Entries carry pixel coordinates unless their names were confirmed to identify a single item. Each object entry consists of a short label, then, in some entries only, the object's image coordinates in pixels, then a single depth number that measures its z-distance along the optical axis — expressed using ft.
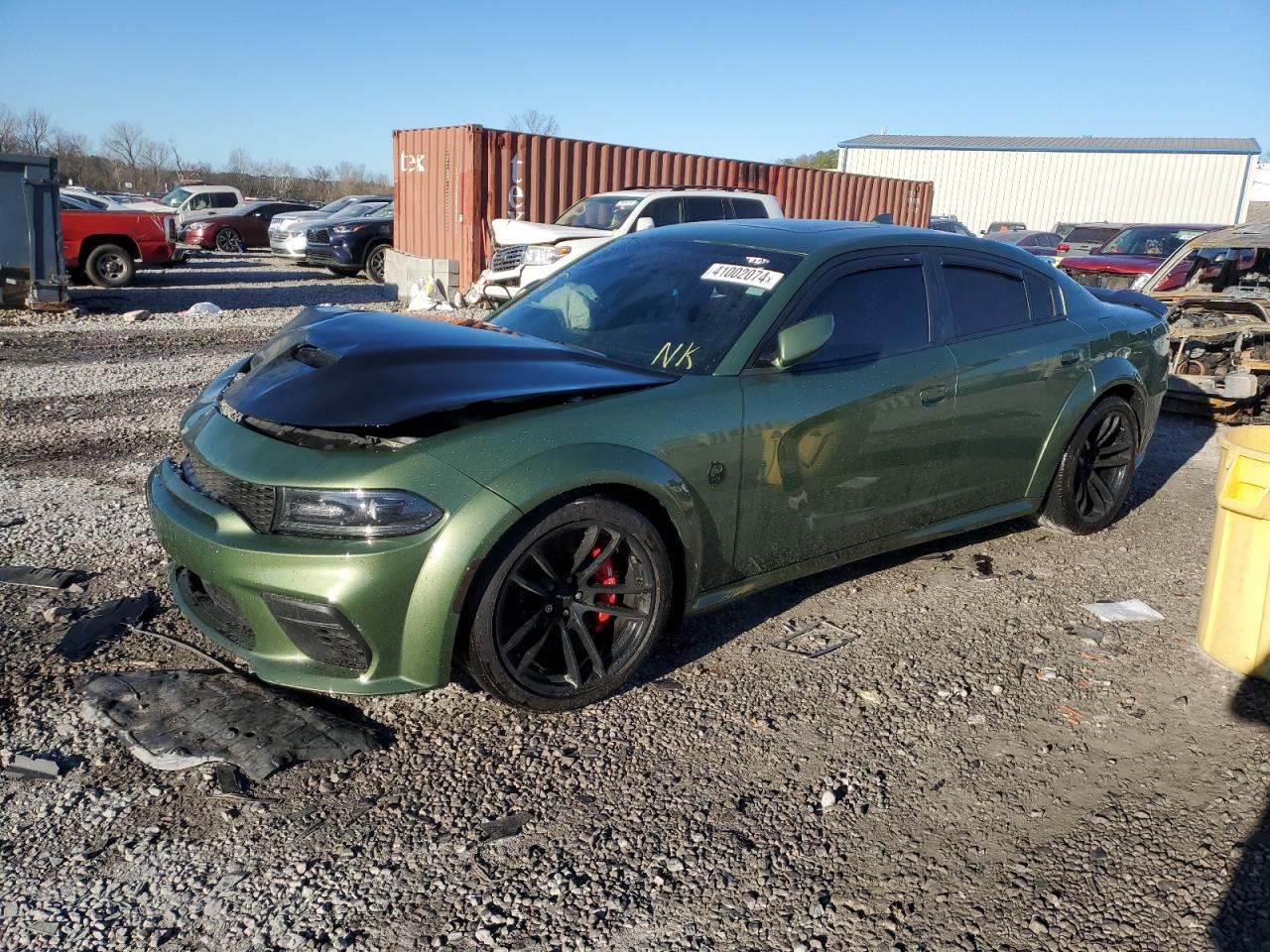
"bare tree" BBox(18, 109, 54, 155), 201.24
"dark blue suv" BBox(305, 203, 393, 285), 60.44
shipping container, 50.11
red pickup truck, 49.21
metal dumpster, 38.45
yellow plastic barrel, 12.22
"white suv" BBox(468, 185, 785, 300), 39.83
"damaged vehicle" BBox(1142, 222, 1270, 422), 27.20
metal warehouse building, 149.38
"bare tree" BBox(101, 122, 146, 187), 204.64
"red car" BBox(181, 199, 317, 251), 79.10
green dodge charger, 9.64
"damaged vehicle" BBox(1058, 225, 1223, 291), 47.11
